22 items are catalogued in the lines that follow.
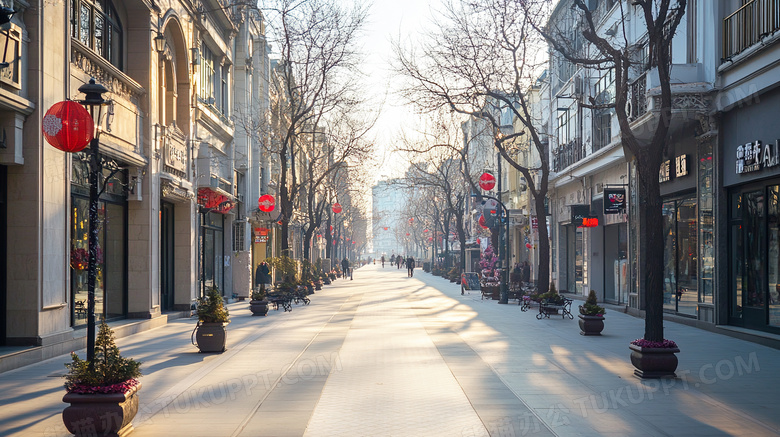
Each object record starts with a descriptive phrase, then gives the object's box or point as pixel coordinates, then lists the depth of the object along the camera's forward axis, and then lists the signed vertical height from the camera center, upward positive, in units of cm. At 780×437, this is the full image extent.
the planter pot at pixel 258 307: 2561 -231
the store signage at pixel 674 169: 2161 +206
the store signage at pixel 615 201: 2681 +130
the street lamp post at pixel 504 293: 3225 -239
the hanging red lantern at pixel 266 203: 3500 +175
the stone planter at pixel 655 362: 1188 -201
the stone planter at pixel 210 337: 1541 -200
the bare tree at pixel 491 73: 2622 +615
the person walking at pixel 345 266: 6556 -235
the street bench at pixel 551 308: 2438 -231
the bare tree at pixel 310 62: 2992 +758
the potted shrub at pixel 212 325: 1542 -177
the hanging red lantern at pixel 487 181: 3597 +283
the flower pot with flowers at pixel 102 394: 779 -161
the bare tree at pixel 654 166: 1255 +127
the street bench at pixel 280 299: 2836 -230
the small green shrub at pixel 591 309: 1864 -182
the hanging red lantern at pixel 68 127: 1137 +177
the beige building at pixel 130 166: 1386 +199
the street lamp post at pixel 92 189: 956 +70
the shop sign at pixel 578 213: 3128 +102
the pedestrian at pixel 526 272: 4278 -200
